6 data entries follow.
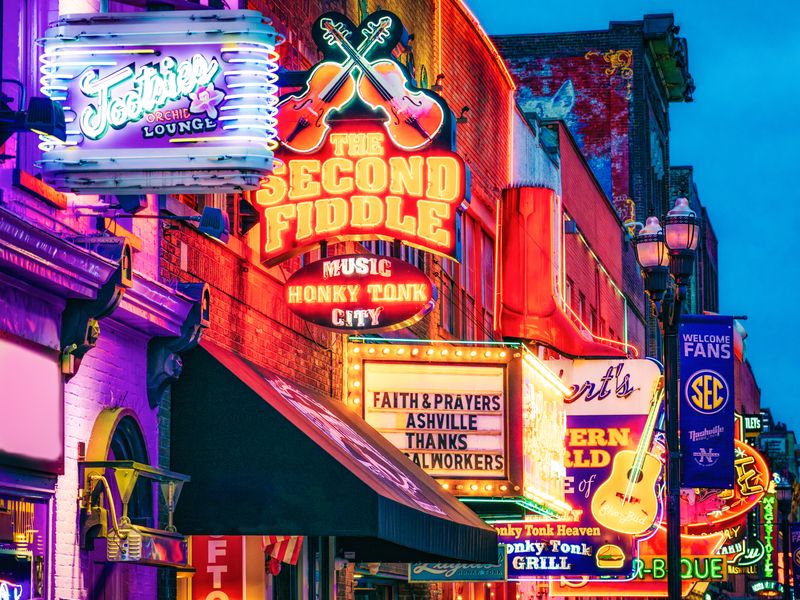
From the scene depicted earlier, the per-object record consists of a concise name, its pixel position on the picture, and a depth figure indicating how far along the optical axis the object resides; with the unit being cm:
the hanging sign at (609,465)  2684
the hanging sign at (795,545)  7431
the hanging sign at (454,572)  2320
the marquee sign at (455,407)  2069
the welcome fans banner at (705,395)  3306
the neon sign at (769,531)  5619
